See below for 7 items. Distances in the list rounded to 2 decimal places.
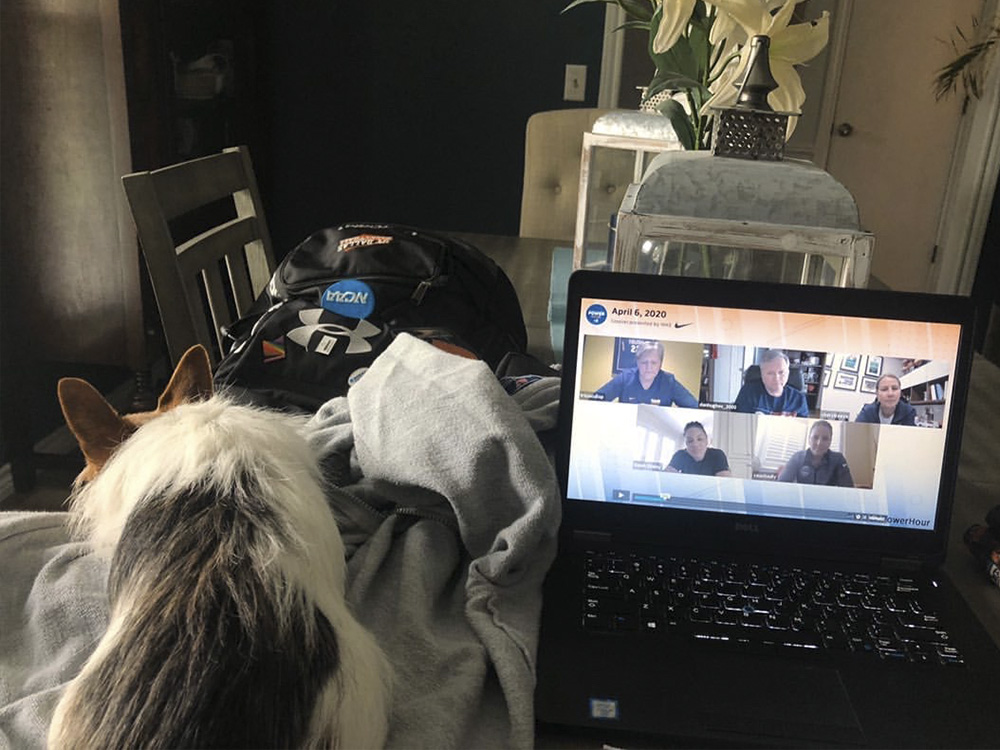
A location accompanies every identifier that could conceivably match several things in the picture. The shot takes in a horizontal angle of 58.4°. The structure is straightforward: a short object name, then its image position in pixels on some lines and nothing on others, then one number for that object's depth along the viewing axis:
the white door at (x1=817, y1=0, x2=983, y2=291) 3.63
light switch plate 3.22
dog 0.48
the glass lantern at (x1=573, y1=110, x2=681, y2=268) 1.33
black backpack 1.18
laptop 0.77
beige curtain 2.15
